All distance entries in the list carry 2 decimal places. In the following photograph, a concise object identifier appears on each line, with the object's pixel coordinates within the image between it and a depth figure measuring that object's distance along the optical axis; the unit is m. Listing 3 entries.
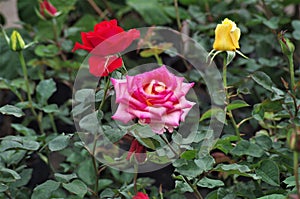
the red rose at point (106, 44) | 1.51
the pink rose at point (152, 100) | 1.46
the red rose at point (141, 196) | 1.50
